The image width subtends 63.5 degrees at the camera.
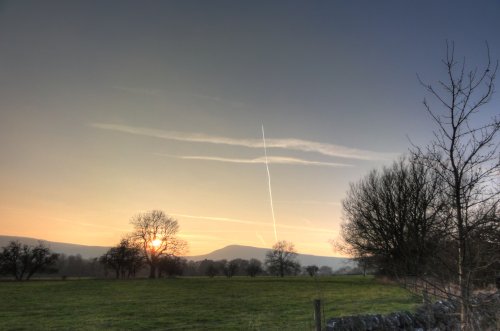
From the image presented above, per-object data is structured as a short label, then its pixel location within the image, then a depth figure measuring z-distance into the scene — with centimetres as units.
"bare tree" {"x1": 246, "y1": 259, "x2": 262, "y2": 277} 10052
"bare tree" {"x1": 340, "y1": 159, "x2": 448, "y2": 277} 3928
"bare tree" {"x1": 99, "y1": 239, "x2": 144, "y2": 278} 8406
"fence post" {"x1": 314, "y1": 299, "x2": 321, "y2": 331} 1292
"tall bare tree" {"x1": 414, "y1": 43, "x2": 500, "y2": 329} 591
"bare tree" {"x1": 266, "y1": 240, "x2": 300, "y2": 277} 11712
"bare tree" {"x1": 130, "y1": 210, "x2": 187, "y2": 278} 8156
